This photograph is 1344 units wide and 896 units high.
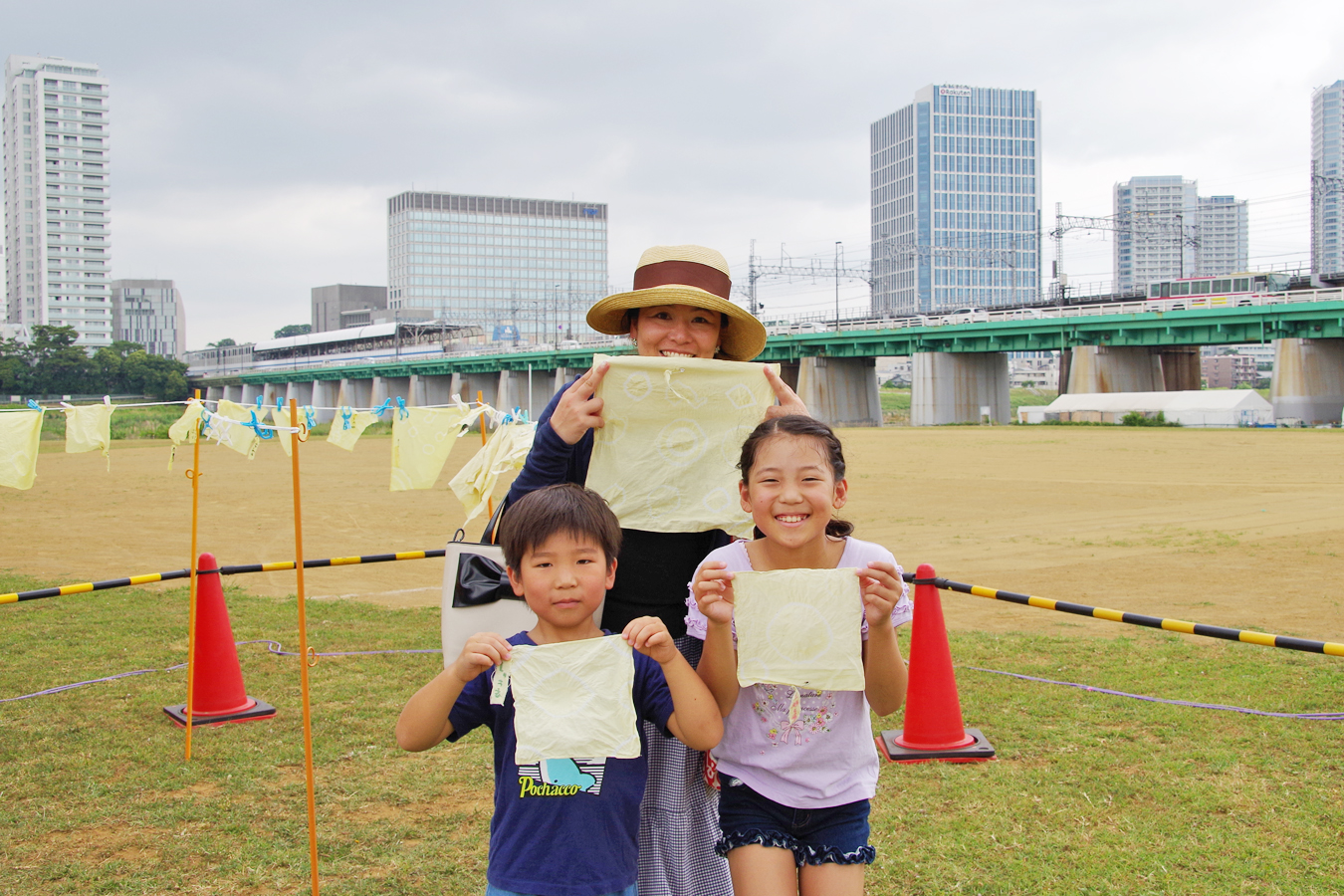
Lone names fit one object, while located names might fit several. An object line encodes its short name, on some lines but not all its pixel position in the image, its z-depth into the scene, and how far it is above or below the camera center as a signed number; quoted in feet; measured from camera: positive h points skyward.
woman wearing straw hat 9.11 -1.04
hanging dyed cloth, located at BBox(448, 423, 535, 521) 22.14 -0.76
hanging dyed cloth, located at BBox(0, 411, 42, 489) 21.67 -0.11
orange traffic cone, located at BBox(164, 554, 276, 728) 22.12 -5.15
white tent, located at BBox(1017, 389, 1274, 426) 144.77 +3.11
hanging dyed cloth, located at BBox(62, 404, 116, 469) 24.79 +0.25
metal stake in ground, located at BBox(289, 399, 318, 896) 12.14 -2.92
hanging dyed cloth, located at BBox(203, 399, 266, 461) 23.29 +0.23
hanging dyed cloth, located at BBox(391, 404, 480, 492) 28.32 -0.23
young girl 8.23 -2.47
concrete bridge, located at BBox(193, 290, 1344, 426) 144.15 +14.04
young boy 7.75 -2.23
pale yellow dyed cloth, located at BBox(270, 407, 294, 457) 22.50 +0.52
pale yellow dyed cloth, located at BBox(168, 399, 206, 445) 21.17 +0.26
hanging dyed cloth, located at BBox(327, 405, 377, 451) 31.65 +0.23
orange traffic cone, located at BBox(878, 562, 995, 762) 19.44 -5.36
